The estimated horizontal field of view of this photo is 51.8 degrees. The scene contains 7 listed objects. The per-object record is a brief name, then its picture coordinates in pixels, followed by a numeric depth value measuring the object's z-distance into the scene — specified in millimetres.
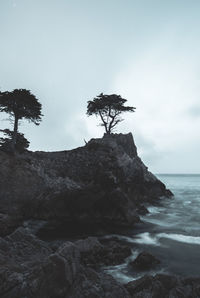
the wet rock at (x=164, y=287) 6594
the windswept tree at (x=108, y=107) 35906
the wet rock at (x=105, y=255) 10302
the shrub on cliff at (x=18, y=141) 31917
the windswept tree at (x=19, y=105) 25531
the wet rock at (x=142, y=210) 26259
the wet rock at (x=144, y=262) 10286
